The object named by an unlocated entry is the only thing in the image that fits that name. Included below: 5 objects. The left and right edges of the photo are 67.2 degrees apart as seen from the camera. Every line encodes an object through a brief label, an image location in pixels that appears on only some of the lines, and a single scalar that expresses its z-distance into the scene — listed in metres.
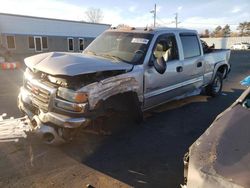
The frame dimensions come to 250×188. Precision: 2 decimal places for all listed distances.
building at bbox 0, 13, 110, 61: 17.19
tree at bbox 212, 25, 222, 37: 61.35
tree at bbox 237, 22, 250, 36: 56.45
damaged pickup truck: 2.72
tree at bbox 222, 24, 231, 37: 60.13
